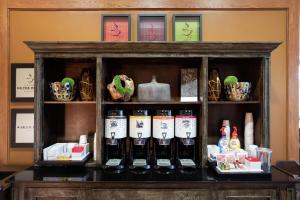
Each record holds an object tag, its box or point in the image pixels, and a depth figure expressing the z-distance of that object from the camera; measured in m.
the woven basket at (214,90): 2.01
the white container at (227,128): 2.08
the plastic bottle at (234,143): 1.95
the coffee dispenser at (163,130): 1.95
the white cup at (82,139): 2.09
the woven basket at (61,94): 1.96
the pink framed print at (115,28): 2.30
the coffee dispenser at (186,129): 1.95
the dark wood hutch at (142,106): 1.62
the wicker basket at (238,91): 1.95
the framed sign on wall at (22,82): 2.31
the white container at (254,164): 1.74
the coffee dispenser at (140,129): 1.96
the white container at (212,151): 1.91
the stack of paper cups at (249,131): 2.05
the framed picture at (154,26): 2.29
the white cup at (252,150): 1.85
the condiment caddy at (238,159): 1.73
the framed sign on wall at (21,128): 2.32
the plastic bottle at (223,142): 1.97
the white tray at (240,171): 1.70
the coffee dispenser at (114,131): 1.94
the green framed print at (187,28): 2.29
